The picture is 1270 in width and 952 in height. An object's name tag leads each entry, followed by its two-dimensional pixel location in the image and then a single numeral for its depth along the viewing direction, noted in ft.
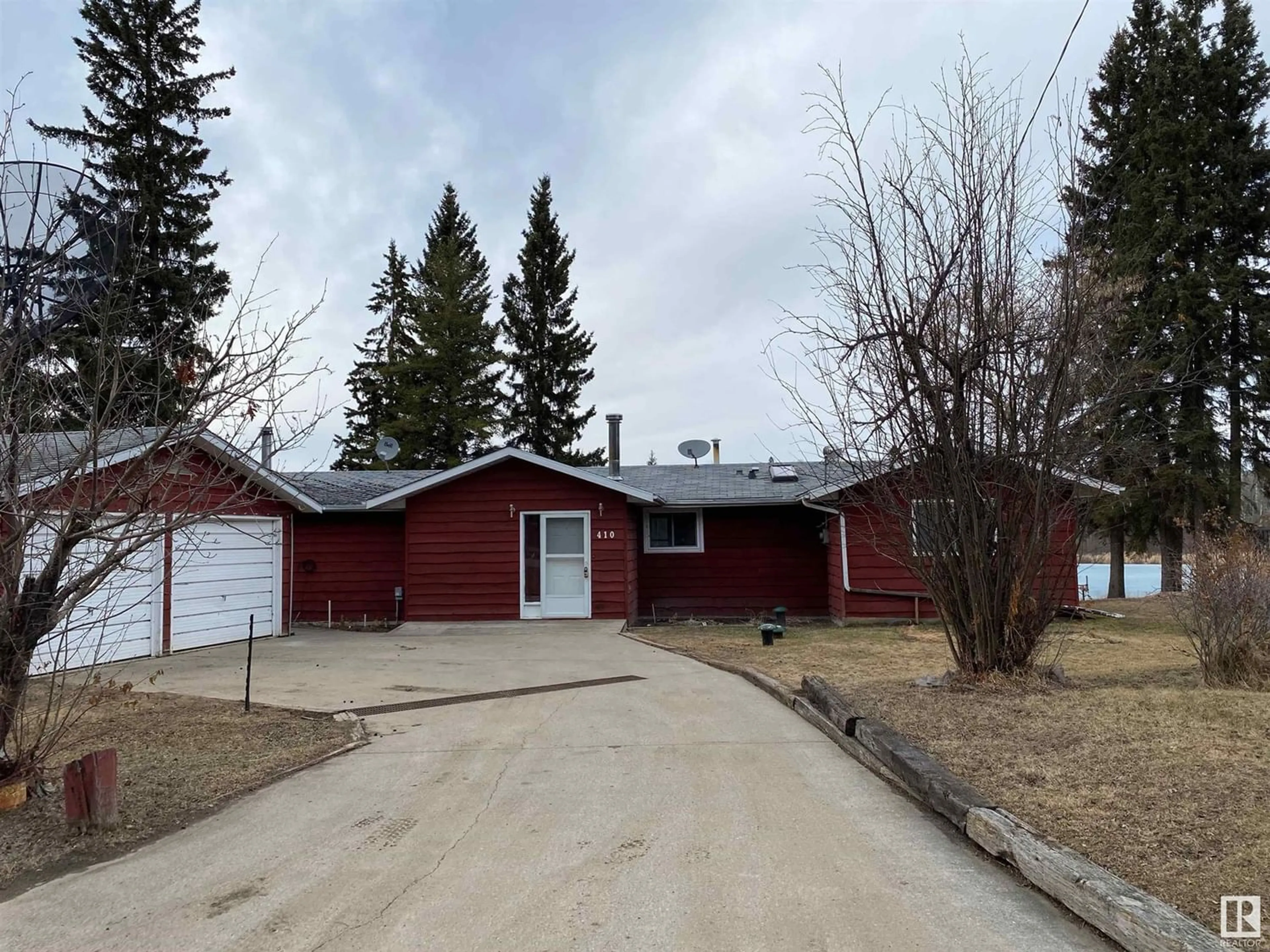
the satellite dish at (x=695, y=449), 65.51
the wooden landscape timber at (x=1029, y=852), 8.92
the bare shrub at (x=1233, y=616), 22.31
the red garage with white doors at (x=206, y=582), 33.17
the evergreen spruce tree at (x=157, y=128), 66.49
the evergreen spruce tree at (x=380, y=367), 118.21
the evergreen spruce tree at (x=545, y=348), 110.52
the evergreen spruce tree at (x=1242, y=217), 62.39
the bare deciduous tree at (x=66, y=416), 14.11
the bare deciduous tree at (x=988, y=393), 22.71
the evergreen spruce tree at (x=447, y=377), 106.11
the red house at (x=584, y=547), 46.26
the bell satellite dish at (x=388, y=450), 68.18
